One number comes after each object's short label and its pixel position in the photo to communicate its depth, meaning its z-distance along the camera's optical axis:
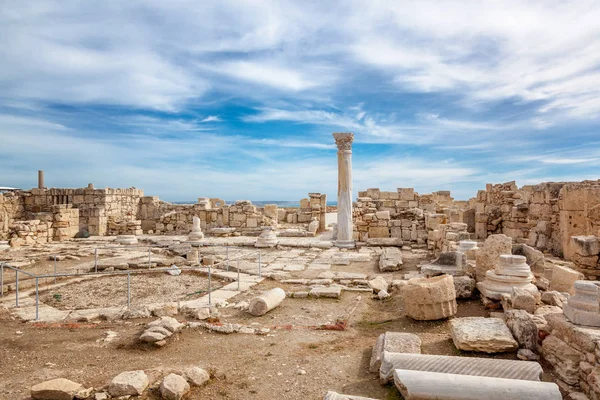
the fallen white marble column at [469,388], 3.61
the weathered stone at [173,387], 3.93
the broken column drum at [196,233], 16.23
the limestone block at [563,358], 4.10
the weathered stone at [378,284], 8.18
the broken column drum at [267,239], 15.01
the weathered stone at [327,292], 7.85
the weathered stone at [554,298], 5.90
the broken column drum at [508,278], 6.35
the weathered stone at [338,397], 3.69
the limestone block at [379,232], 15.94
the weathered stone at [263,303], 6.83
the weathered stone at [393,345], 4.67
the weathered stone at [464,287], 6.98
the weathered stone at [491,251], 7.35
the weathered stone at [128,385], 3.94
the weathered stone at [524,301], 5.58
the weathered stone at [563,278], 6.67
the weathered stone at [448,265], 8.32
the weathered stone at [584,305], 4.32
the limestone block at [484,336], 4.77
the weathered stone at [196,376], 4.25
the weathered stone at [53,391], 3.86
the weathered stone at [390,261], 10.45
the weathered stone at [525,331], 4.81
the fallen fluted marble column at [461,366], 4.07
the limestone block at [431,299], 6.08
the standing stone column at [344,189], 14.84
